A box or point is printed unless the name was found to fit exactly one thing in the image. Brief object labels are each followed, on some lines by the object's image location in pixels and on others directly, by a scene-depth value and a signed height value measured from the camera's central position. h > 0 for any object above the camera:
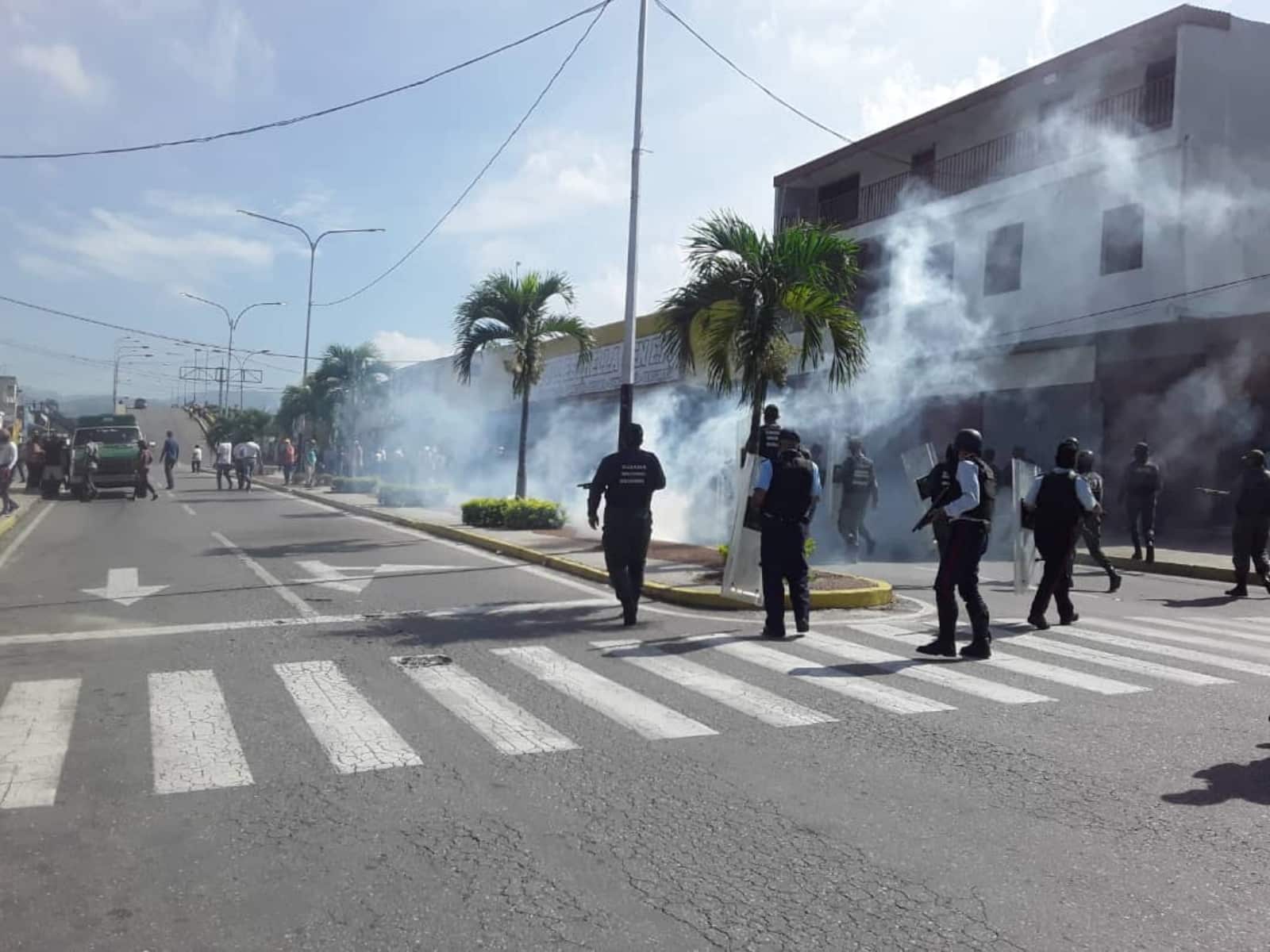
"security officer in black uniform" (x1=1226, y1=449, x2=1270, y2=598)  11.98 +0.01
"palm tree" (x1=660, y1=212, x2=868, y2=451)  12.06 +2.10
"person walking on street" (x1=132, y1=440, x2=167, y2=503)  27.00 -0.39
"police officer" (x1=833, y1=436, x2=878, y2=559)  15.70 +0.05
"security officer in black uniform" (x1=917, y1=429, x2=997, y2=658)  8.05 -0.40
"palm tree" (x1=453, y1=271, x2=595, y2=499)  19.58 +2.75
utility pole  14.76 +3.22
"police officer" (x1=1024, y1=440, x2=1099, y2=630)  9.42 -0.11
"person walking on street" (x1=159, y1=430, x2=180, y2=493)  32.53 +0.06
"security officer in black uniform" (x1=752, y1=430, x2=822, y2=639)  8.92 -0.24
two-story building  19.23 +4.86
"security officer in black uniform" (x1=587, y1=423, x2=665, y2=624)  9.48 -0.25
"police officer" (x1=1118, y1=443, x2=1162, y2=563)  14.94 +0.20
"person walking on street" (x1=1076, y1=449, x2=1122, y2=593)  12.62 -0.33
